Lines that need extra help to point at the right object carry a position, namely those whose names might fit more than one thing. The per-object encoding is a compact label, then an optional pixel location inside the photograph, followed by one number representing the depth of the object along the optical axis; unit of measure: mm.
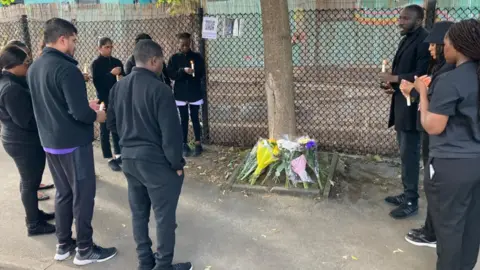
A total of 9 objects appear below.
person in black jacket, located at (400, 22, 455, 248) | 3309
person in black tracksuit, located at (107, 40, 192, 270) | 2879
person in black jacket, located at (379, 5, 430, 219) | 3912
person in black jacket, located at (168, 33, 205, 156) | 5711
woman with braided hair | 2562
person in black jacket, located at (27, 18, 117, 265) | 3144
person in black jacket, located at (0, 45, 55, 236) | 3621
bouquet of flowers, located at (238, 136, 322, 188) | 4781
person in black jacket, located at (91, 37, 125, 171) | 5375
